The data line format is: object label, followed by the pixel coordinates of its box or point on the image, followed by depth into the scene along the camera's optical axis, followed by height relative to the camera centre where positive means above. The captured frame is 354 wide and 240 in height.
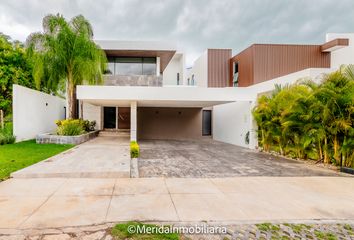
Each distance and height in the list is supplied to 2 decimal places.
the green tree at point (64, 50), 13.00 +4.11
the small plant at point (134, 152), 8.83 -1.23
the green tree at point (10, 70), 15.25 +3.50
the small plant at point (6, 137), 11.42 -0.86
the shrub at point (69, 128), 12.90 -0.44
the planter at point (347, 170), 7.34 -1.59
